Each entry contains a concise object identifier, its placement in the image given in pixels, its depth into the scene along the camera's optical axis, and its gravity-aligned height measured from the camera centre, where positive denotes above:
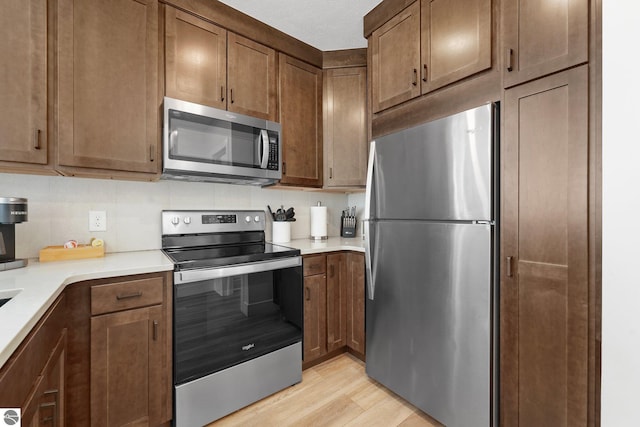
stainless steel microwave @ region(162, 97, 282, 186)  1.74 +0.43
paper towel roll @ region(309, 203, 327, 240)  2.61 -0.08
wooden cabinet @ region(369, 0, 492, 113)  1.46 +0.93
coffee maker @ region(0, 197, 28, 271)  1.30 -0.07
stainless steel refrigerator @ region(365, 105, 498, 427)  1.39 -0.28
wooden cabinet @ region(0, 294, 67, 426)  0.69 -0.47
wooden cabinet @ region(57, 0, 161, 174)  1.48 +0.68
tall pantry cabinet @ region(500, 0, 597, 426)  1.12 -0.03
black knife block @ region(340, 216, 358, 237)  2.84 -0.13
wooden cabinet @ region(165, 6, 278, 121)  1.80 +0.96
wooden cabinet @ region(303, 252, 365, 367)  2.12 -0.69
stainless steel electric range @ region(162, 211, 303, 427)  1.56 -0.63
